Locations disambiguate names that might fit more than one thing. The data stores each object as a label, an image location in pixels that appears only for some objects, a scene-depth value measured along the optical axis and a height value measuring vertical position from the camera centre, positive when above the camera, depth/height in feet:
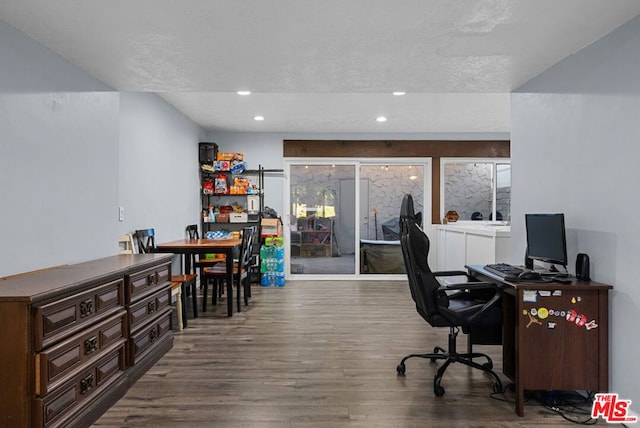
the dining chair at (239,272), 16.28 -2.50
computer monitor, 8.66 -0.59
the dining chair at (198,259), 17.83 -2.25
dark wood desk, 7.99 -2.46
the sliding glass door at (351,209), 23.63 +0.12
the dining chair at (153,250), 13.98 -1.41
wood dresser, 6.26 -2.33
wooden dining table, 14.98 -1.43
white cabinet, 14.57 -1.42
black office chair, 9.09 -2.10
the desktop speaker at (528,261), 9.89 -1.21
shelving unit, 22.11 +1.03
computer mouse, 8.43 -1.33
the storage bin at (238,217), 22.25 -0.36
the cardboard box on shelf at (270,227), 21.57 -0.84
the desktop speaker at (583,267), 8.47 -1.14
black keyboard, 8.89 -1.35
